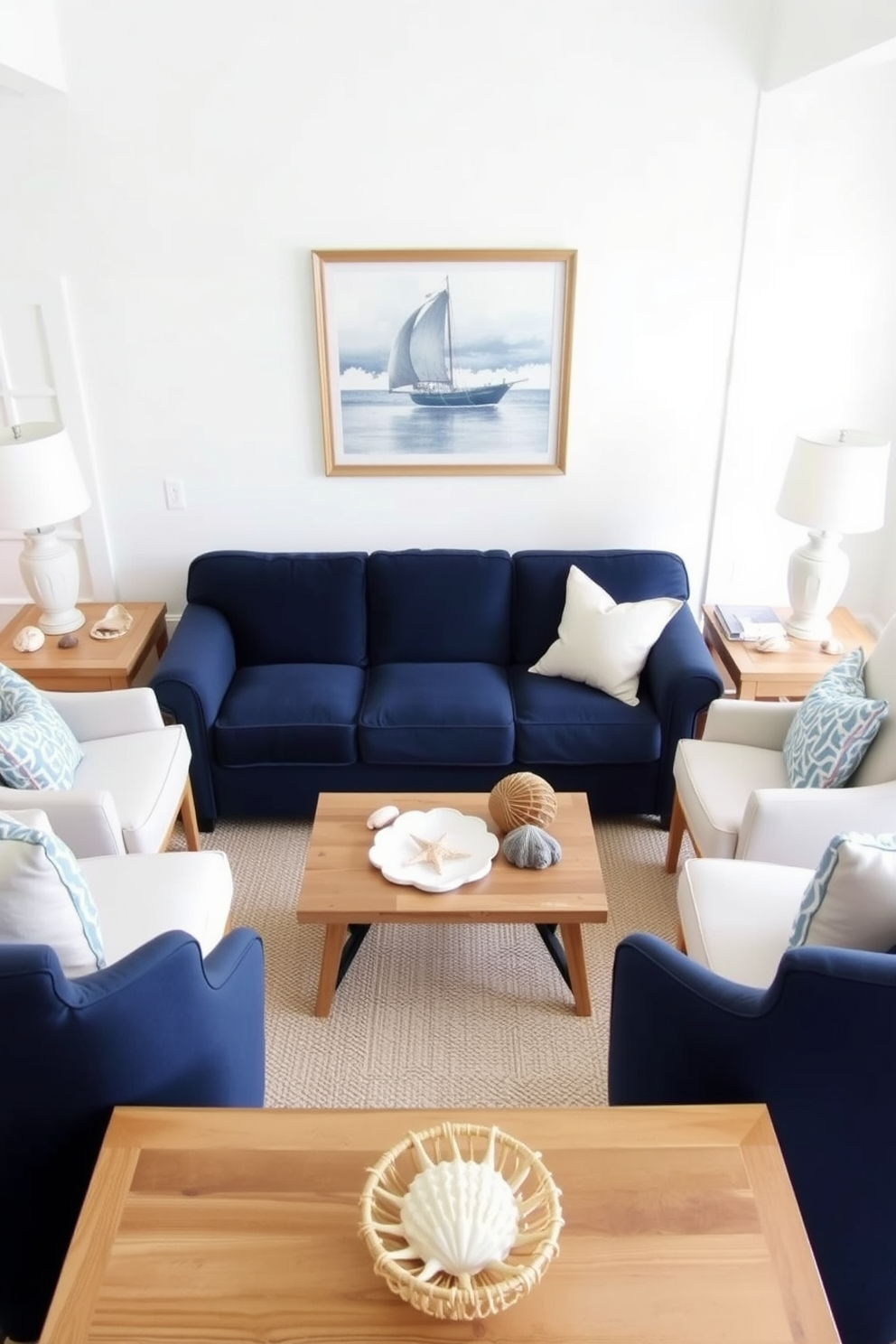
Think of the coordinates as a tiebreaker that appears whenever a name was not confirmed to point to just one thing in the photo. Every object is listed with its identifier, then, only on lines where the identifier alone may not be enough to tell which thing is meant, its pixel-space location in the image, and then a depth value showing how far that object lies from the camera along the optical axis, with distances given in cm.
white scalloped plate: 238
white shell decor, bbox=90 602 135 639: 332
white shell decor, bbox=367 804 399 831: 257
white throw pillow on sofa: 315
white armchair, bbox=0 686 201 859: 237
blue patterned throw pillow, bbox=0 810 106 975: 162
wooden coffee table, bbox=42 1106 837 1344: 125
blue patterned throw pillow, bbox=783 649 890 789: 243
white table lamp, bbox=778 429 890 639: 295
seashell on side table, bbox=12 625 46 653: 321
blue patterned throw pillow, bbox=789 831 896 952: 157
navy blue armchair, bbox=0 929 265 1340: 147
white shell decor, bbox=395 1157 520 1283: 121
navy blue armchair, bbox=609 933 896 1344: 148
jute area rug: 232
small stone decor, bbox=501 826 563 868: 240
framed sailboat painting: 326
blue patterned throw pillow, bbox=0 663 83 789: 241
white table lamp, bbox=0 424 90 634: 299
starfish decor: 242
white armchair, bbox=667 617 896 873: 233
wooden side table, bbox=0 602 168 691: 313
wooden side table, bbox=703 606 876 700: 307
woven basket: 120
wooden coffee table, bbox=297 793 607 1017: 231
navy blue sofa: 306
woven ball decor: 249
